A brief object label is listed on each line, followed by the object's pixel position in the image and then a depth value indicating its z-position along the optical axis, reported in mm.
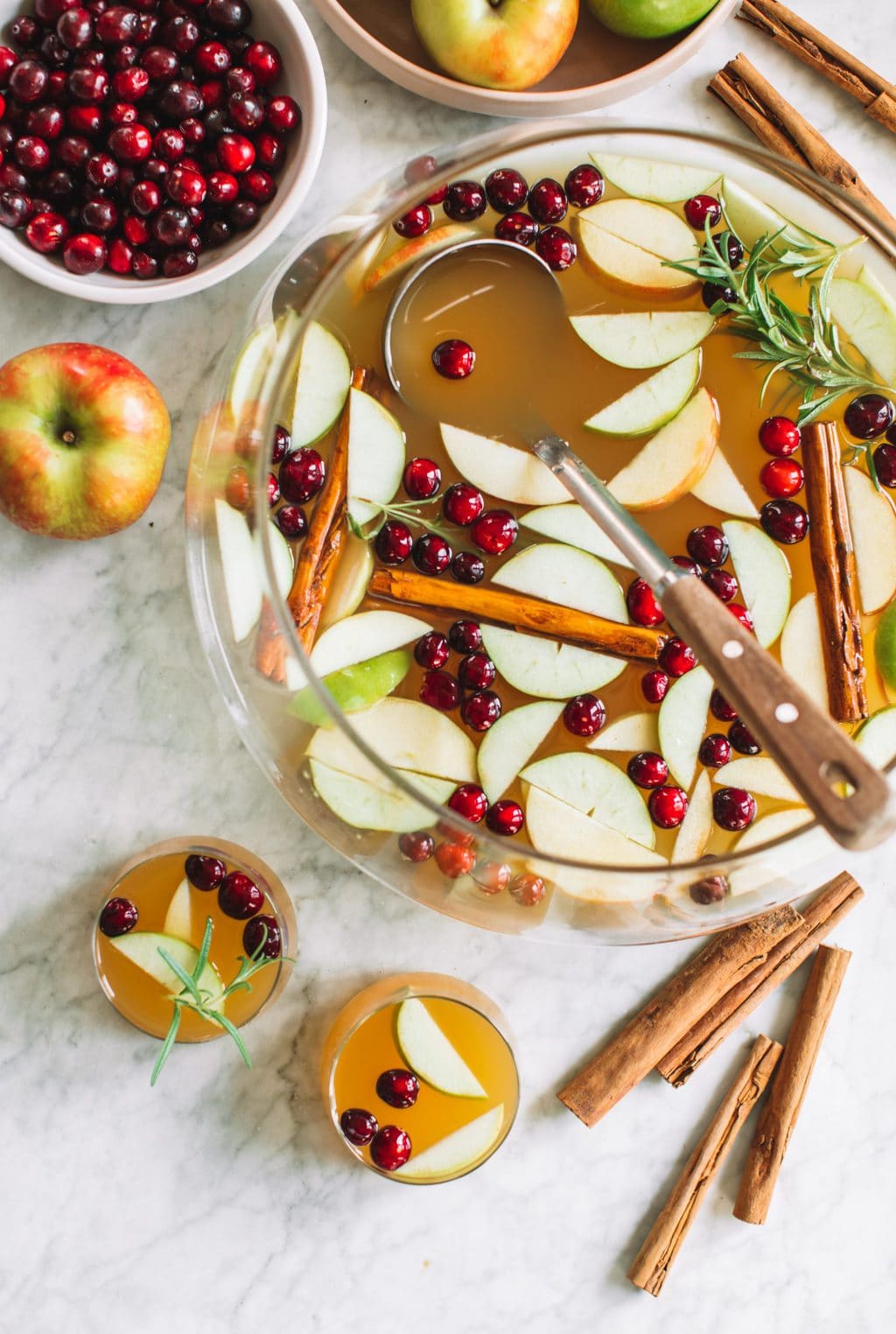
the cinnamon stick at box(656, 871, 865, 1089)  1319
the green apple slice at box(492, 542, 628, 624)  1252
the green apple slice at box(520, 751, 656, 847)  1223
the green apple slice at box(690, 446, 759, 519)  1274
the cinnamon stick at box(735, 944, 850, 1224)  1331
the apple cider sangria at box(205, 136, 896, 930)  1216
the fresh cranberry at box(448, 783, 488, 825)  1209
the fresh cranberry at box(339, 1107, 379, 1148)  1240
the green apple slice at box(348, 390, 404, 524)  1221
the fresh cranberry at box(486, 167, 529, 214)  1242
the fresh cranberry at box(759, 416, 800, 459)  1266
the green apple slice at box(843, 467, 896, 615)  1276
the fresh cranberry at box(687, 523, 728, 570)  1260
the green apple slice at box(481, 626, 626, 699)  1243
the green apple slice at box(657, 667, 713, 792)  1255
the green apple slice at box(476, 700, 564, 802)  1231
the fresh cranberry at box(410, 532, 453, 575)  1235
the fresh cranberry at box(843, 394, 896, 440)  1269
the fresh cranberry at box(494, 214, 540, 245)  1248
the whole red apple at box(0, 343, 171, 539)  1162
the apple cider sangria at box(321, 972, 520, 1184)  1257
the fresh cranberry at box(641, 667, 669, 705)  1254
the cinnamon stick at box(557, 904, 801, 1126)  1291
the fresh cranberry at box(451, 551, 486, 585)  1235
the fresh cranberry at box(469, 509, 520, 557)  1240
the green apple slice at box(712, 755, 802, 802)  1238
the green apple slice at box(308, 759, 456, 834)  984
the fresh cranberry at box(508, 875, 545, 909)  1064
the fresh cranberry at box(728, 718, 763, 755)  1249
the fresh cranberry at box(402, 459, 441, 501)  1232
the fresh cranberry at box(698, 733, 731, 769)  1245
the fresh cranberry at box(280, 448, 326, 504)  1208
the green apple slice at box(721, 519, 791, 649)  1281
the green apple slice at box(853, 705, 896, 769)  1250
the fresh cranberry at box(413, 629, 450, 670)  1226
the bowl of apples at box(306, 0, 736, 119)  1191
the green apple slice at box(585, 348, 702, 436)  1253
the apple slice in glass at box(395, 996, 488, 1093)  1264
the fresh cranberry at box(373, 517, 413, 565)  1235
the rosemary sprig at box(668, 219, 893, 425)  1197
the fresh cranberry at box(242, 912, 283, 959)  1230
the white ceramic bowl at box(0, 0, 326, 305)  1170
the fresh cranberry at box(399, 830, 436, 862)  1059
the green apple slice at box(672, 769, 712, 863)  1236
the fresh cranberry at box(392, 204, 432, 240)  1208
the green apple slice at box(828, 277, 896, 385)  1248
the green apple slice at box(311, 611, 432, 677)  1192
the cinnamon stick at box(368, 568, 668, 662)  1228
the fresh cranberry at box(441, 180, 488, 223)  1240
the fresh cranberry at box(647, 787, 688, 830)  1233
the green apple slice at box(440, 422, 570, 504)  1242
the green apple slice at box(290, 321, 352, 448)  1182
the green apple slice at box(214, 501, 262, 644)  1035
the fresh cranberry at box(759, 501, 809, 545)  1270
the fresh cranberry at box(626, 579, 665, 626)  1251
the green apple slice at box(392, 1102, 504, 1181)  1263
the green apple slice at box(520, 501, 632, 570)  1246
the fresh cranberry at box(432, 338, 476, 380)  1229
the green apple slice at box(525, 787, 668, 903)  1211
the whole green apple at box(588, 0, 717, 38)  1215
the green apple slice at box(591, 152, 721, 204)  1240
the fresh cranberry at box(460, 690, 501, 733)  1229
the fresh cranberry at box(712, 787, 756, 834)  1234
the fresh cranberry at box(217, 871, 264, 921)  1229
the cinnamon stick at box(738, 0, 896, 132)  1334
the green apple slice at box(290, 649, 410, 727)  1187
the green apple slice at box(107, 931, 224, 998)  1229
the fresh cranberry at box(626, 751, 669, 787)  1240
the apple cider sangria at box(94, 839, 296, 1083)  1229
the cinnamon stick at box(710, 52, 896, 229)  1323
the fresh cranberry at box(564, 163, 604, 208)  1252
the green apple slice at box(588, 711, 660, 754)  1247
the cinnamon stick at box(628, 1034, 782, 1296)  1313
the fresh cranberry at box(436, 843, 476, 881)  1051
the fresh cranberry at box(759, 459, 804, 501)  1274
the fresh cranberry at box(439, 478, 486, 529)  1236
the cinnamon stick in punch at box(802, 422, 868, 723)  1252
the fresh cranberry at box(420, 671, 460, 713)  1229
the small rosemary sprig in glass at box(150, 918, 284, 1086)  1168
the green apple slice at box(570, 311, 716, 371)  1258
